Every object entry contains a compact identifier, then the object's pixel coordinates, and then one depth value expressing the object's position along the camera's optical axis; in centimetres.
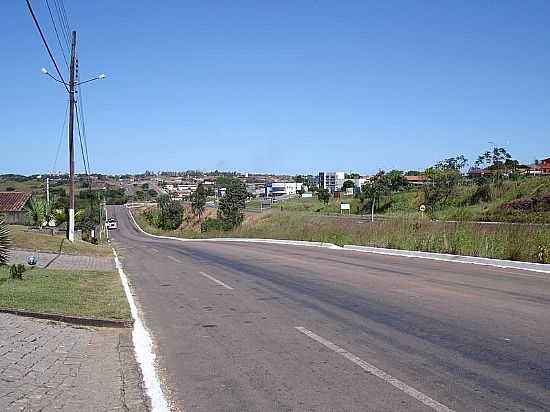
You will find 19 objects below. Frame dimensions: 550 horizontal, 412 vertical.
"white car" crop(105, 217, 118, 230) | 10891
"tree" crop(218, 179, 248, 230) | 7094
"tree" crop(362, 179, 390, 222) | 7944
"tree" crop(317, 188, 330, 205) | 9738
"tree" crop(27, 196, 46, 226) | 5006
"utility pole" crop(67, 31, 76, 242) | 3366
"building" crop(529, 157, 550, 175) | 8601
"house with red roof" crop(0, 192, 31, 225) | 5758
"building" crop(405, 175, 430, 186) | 8116
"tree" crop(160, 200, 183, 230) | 10075
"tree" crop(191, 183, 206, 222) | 8988
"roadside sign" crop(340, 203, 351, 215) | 7669
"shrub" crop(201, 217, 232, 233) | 6706
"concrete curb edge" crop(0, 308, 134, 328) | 1033
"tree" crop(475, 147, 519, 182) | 6644
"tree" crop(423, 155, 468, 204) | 6875
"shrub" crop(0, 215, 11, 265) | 1939
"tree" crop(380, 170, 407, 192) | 8581
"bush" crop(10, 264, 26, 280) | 1548
